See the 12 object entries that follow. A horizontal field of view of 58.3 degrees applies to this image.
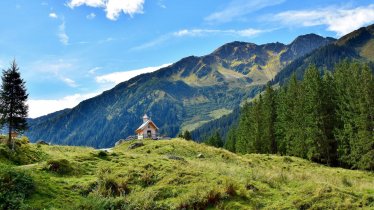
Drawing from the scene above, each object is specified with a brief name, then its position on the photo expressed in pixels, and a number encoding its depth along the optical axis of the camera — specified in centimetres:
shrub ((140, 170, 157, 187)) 1952
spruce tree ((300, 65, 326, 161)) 5872
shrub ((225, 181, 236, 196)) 1720
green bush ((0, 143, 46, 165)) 2627
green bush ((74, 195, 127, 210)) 1478
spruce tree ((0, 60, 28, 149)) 3036
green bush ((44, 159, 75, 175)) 2078
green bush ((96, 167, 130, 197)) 1736
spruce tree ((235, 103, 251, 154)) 9056
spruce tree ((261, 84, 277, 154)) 7931
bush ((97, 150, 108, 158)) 3046
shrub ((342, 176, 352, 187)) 2164
